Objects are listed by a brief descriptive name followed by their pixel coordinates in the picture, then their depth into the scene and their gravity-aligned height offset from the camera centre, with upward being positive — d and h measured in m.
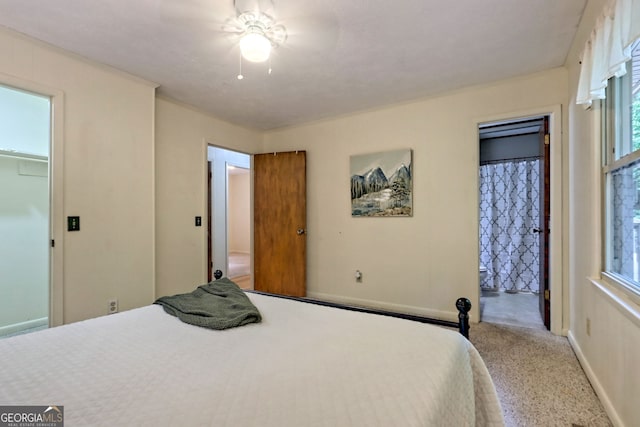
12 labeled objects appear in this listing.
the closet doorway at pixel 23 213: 2.78 +0.02
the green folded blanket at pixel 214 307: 1.40 -0.49
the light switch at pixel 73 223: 2.30 -0.07
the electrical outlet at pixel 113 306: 2.52 -0.78
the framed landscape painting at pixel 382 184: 3.33 +0.36
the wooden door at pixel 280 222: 3.97 -0.12
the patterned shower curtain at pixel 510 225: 4.41 -0.17
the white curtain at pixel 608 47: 1.19 +0.79
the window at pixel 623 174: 1.45 +0.21
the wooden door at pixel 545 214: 2.80 +0.00
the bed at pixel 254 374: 0.77 -0.52
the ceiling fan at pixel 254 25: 1.76 +1.23
